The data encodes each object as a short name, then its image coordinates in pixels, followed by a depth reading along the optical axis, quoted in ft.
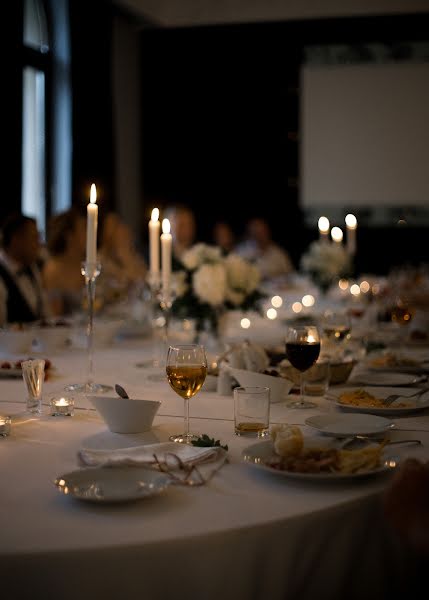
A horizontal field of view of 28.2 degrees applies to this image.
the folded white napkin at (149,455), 4.60
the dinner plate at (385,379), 7.25
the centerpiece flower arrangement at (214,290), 9.36
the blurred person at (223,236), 27.05
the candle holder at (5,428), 5.50
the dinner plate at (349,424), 5.24
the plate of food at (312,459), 4.42
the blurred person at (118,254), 17.66
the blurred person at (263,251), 24.81
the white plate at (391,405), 6.02
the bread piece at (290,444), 4.60
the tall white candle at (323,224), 16.36
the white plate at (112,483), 4.09
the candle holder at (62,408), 6.09
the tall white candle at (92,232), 7.29
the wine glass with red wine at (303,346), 6.25
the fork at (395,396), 6.26
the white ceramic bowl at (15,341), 8.59
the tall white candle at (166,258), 8.71
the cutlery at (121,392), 6.02
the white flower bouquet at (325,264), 16.21
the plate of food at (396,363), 7.91
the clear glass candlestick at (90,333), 7.20
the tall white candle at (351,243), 15.74
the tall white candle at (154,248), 9.46
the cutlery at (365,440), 4.91
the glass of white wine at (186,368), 5.26
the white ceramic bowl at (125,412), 5.33
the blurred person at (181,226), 22.08
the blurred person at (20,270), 12.81
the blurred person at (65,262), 15.01
